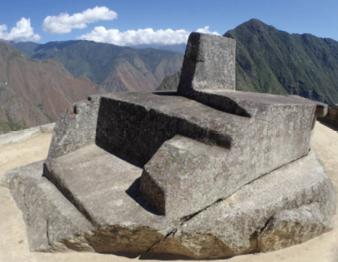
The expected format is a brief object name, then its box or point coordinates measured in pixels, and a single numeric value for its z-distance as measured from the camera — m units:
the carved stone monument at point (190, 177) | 3.59
